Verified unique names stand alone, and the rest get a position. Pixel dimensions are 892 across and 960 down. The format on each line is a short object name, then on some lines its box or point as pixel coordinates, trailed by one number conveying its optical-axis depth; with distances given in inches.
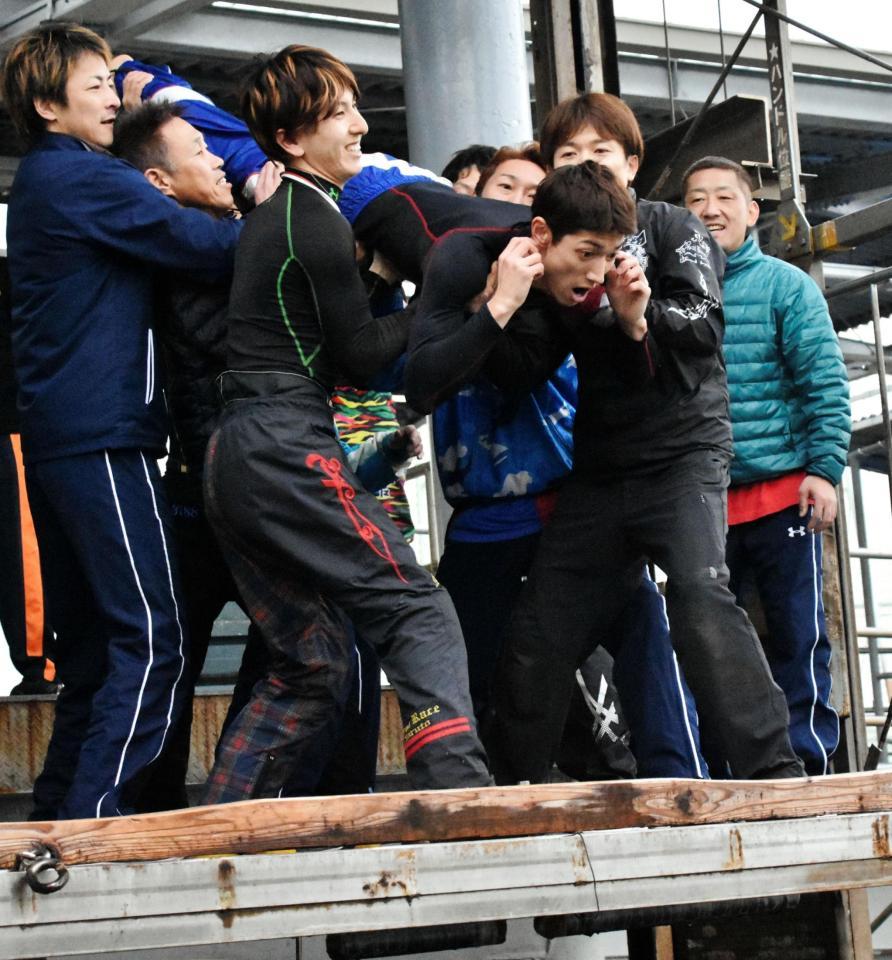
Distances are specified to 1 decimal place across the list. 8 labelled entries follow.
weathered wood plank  200.5
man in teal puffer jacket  361.7
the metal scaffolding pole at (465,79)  446.3
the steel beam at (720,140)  429.7
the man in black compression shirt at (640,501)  278.4
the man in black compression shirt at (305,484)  259.3
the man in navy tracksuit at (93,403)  279.9
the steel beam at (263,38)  782.5
